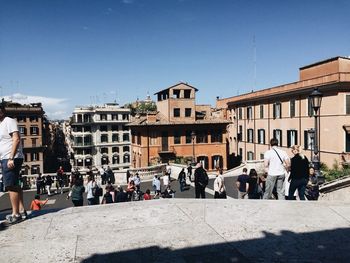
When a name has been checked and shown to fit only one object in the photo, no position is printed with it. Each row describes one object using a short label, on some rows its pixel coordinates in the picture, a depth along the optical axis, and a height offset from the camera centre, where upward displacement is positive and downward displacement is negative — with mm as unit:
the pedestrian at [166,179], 20203 -3073
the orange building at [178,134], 42375 -509
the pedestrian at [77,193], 11578 -2174
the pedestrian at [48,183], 23016 -3633
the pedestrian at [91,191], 13539 -2466
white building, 75875 -1076
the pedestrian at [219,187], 12168 -2143
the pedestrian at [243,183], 12023 -2007
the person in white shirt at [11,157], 5410 -422
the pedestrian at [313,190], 11305 -2210
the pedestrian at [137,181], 18397 -2919
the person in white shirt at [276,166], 8469 -982
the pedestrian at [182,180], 22434 -3447
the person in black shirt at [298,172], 9055 -1226
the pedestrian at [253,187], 11641 -2065
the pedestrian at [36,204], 11476 -2539
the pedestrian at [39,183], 22792 -3569
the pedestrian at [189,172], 26111 -3409
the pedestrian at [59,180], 24375 -3670
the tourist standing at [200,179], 12047 -1819
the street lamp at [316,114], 11852 +512
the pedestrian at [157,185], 19330 -3243
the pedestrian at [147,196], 14381 -2879
